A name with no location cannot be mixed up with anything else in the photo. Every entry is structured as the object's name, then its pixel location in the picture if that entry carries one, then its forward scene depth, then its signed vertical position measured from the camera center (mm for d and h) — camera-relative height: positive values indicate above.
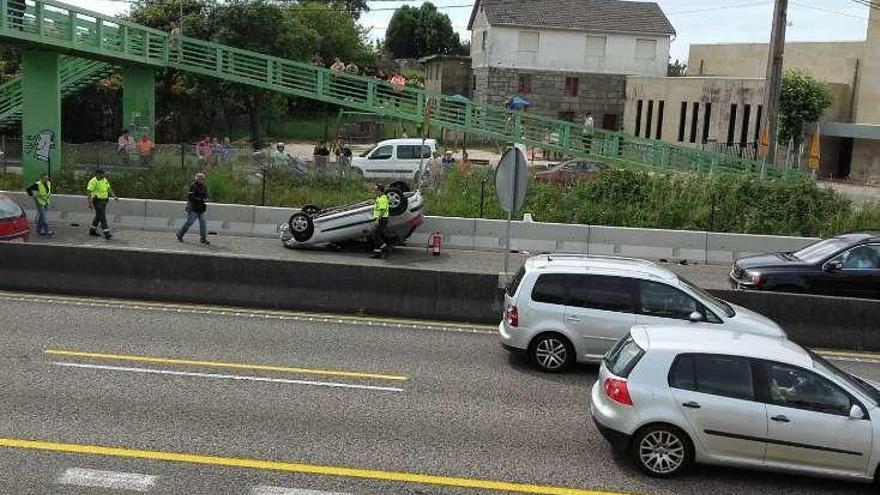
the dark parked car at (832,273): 15992 -1507
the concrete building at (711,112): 44688 +3419
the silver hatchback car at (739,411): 8242 -2057
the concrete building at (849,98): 42281 +4246
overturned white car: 21266 -1539
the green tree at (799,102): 42531 +3740
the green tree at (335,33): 72562 +9578
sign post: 15289 -215
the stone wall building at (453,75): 73000 +6744
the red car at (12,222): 18375 -1744
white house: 58281 +7223
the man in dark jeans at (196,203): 22016 -1353
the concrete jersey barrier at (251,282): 15484 -2243
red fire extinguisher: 22547 -1953
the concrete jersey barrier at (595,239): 23438 -1706
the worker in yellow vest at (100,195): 22156 -1314
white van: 31219 -12
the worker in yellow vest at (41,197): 22066 -1445
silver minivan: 11961 -1745
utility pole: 25891 +3273
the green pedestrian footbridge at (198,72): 27234 +2050
